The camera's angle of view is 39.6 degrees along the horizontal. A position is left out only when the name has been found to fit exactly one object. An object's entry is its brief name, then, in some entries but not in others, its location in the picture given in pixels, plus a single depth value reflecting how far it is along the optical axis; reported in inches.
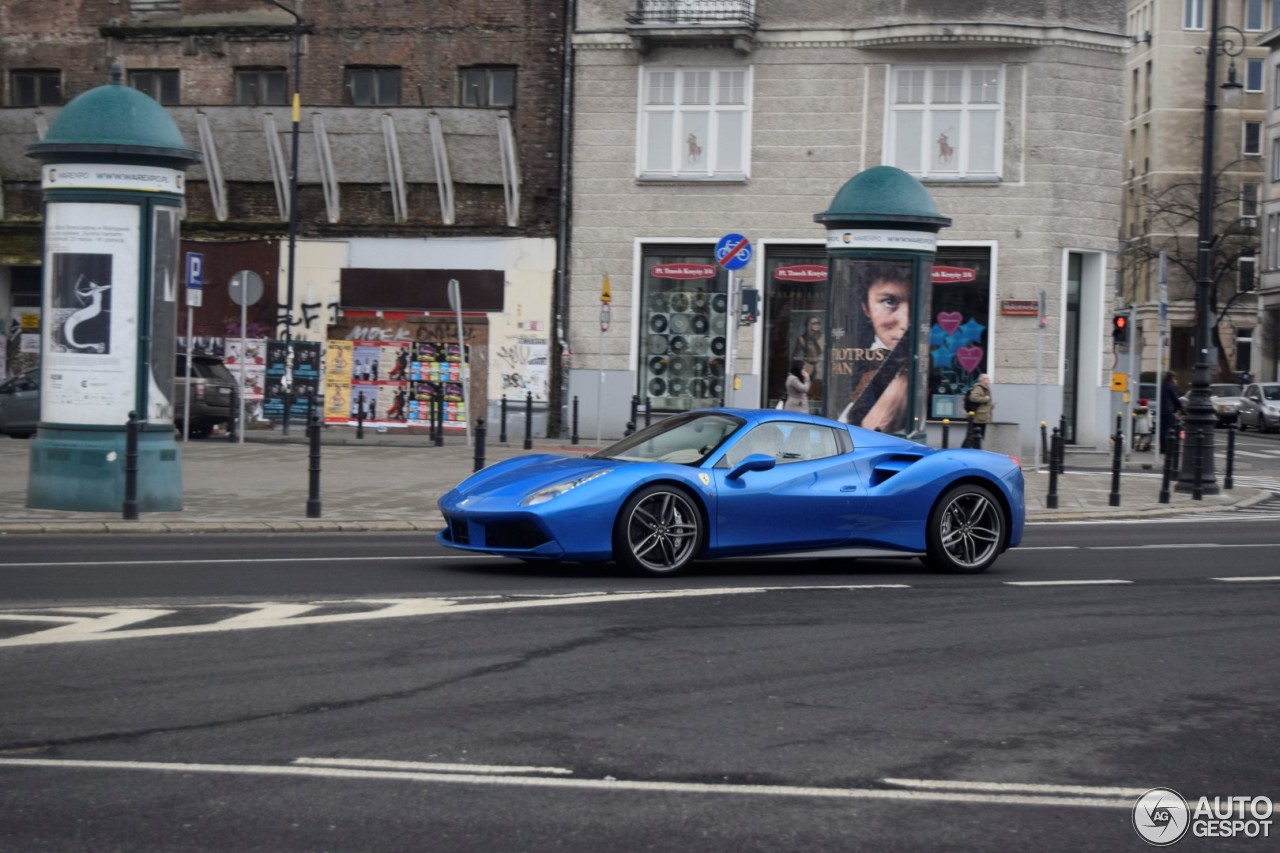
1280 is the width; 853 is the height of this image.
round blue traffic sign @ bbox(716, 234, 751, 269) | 976.9
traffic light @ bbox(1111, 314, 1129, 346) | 1312.7
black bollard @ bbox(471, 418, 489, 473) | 792.9
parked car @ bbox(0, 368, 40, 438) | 1284.4
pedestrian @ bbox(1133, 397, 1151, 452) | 1524.4
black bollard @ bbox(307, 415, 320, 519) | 689.0
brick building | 1457.9
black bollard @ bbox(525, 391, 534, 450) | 1207.6
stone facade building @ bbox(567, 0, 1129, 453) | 1370.6
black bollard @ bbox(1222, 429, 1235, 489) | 1027.3
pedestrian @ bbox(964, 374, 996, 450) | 1247.5
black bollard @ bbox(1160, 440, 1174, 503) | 926.4
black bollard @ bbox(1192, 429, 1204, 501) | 984.3
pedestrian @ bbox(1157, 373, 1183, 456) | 1389.0
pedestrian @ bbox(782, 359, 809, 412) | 1074.7
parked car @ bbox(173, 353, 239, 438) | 1280.8
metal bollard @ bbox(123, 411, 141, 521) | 658.8
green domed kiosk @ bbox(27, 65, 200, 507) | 681.0
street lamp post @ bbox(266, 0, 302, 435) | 1400.1
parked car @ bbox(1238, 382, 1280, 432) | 2352.4
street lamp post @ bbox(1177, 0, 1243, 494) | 1000.2
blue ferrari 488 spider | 475.5
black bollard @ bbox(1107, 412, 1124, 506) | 844.7
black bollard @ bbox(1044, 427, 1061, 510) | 837.8
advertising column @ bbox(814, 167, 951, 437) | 858.8
